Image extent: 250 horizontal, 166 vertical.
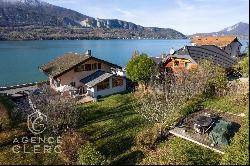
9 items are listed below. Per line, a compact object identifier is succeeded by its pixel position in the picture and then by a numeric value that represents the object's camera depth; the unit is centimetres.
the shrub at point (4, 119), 1573
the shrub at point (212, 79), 1902
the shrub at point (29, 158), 1237
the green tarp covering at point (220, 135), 1223
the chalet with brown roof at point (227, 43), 3897
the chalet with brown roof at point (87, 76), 2397
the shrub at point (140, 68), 2316
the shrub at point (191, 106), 1629
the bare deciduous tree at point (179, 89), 1585
